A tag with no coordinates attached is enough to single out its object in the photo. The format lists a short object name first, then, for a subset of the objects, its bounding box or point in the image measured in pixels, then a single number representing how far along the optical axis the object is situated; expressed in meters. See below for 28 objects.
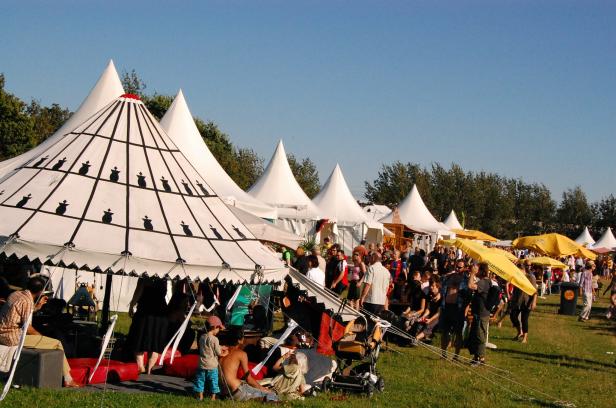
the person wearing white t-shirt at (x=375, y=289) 15.62
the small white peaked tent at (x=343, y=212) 37.31
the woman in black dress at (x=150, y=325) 11.52
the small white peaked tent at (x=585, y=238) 77.75
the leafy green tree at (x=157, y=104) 67.50
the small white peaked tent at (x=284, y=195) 32.94
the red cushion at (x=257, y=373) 11.09
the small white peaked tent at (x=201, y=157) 22.81
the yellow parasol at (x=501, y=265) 16.70
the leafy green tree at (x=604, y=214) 103.06
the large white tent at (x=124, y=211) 10.62
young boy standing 10.39
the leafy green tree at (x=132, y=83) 60.91
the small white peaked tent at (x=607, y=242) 73.81
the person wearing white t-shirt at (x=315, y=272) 16.98
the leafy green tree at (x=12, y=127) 47.02
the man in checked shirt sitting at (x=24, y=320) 9.90
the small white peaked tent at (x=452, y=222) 63.83
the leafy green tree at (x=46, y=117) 59.81
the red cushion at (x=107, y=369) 10.91
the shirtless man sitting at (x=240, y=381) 10.59
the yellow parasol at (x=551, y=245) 32.22
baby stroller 11.66
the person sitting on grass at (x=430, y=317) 17.12
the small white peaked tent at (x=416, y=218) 49.23
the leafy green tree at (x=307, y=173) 79.19
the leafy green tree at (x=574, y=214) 103.44
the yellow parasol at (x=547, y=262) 31.28
